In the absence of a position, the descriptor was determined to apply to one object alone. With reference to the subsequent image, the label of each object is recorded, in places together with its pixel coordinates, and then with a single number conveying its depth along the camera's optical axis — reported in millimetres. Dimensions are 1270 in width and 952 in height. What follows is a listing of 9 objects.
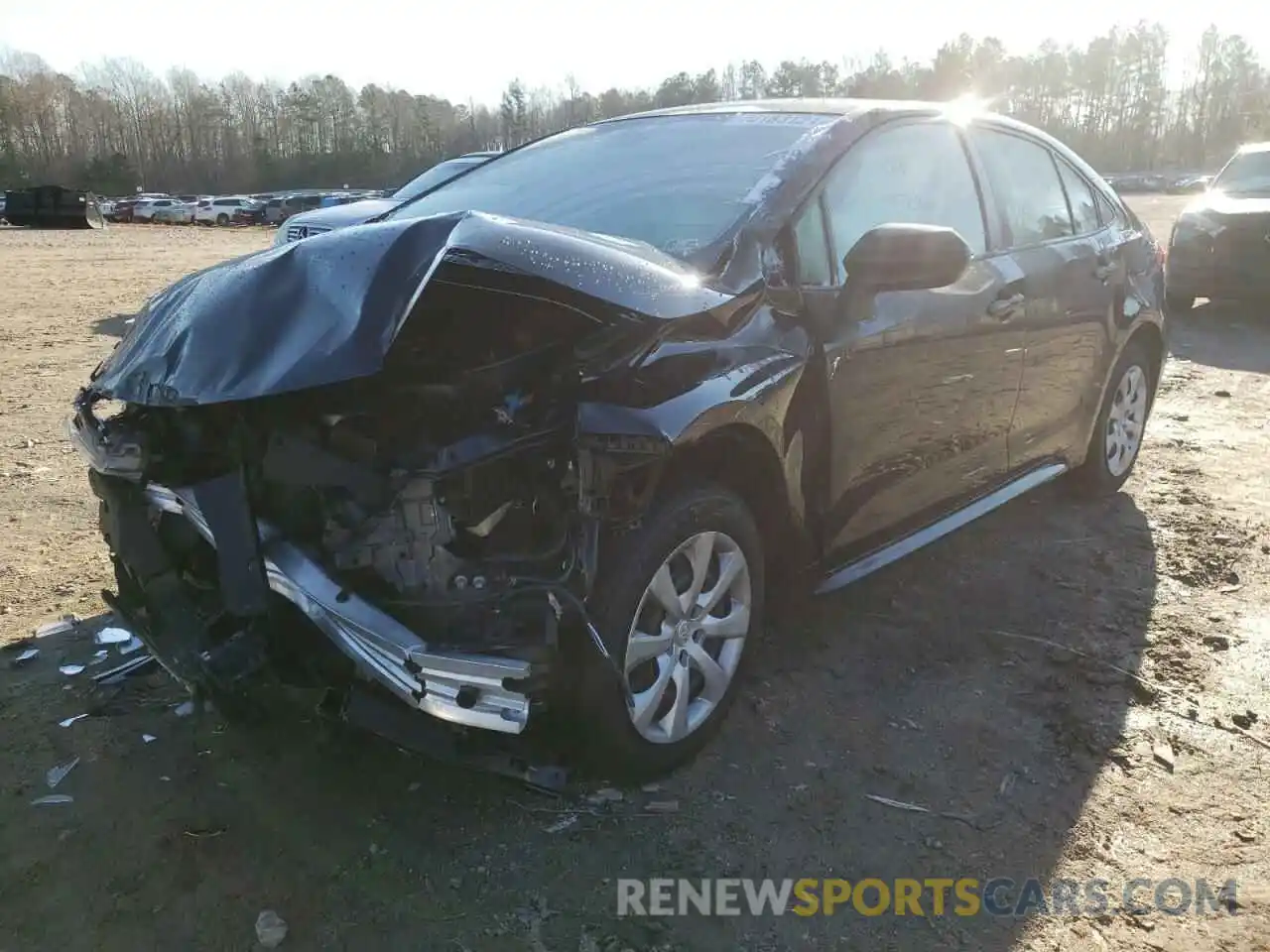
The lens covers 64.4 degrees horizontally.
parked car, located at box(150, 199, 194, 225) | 45531
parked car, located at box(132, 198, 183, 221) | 48056
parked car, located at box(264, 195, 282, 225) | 43312
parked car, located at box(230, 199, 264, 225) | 42938
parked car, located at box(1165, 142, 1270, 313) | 10055
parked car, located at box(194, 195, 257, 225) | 43750
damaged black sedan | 2303
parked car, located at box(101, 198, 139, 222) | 47969
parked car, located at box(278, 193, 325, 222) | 42844
